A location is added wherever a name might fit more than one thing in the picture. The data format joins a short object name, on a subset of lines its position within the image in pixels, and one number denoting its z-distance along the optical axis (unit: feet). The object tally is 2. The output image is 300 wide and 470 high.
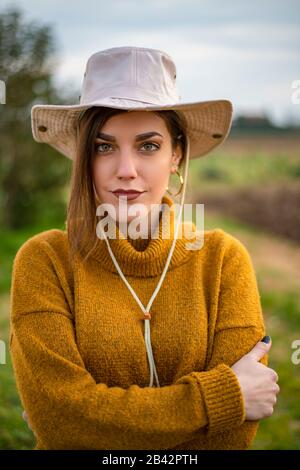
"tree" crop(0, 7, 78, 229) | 24.56
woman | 3.46
